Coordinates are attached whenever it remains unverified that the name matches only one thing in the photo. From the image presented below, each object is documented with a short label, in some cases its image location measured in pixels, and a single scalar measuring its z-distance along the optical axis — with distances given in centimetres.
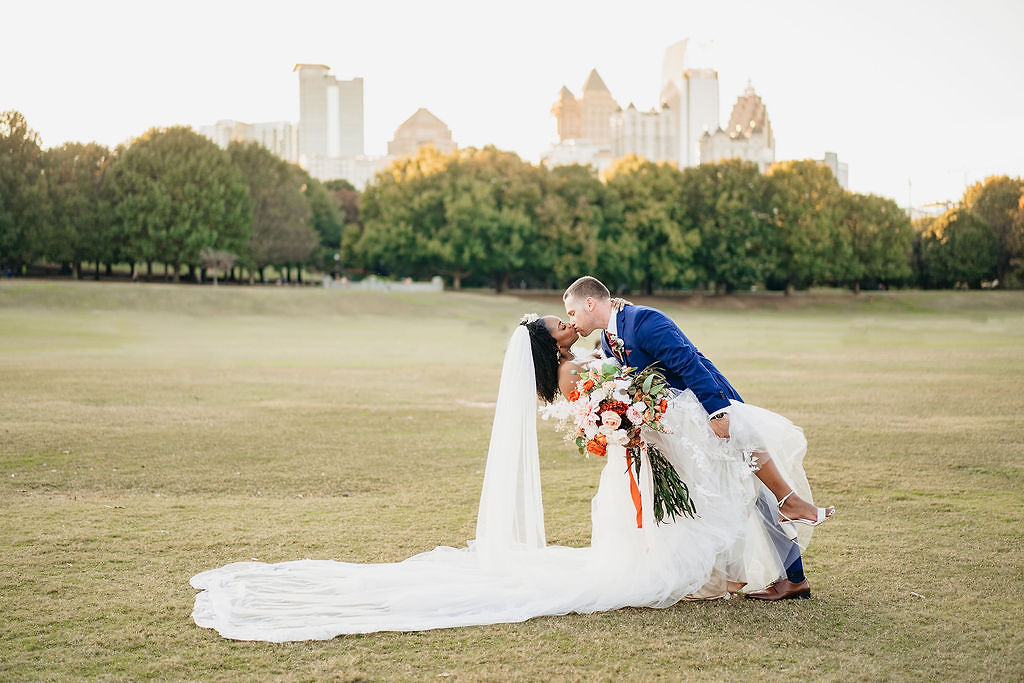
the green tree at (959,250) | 8512
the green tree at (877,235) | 7956
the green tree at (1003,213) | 8488
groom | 606
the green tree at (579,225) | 7150
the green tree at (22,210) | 6122
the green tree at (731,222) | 7594
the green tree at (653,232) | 7388
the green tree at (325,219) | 8794
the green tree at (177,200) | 6450
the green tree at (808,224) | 7650
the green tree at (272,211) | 7331
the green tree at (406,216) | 6962
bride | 577
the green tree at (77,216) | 6312
